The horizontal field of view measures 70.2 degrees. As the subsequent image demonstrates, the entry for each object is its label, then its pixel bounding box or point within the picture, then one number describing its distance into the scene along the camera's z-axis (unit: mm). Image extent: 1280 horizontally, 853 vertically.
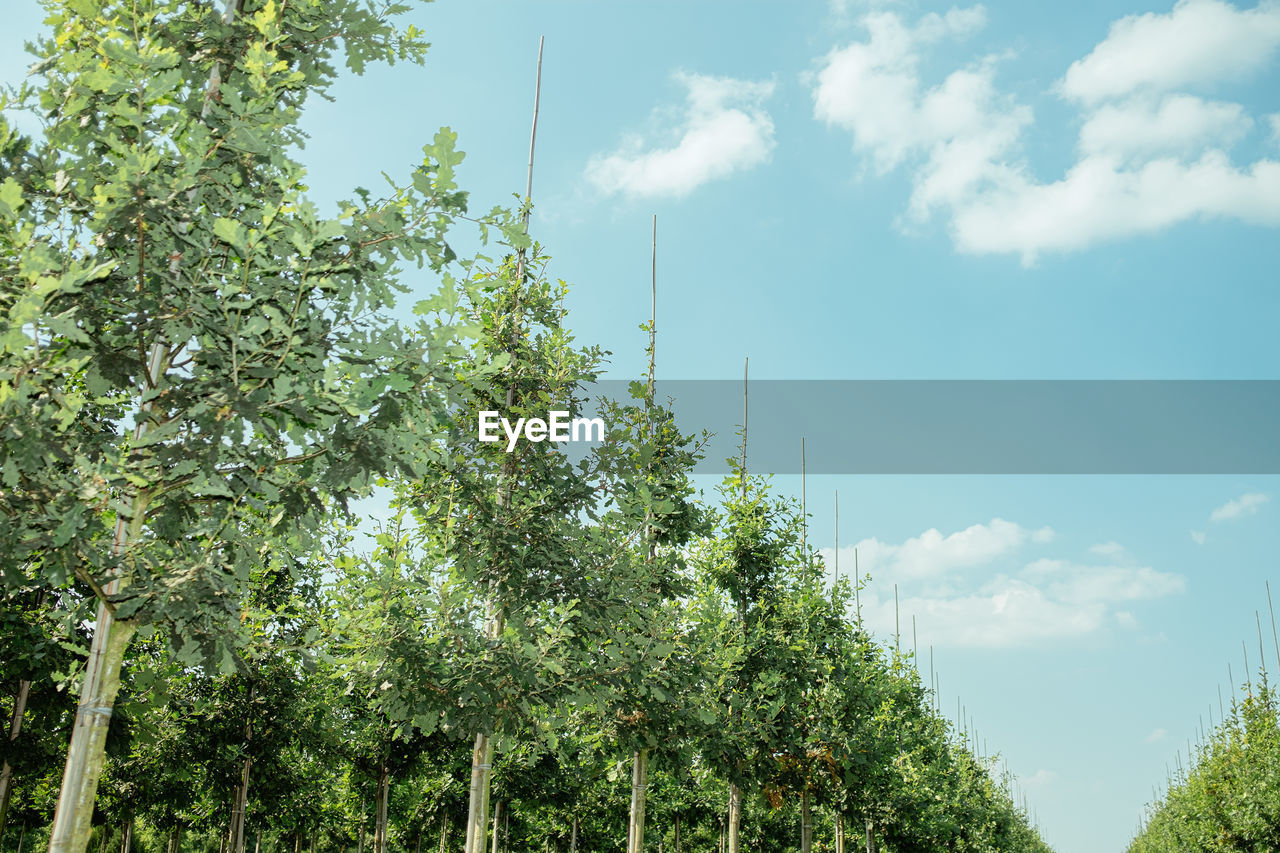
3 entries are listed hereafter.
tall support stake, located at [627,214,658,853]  14492
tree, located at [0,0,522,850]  5266
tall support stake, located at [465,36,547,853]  10672
